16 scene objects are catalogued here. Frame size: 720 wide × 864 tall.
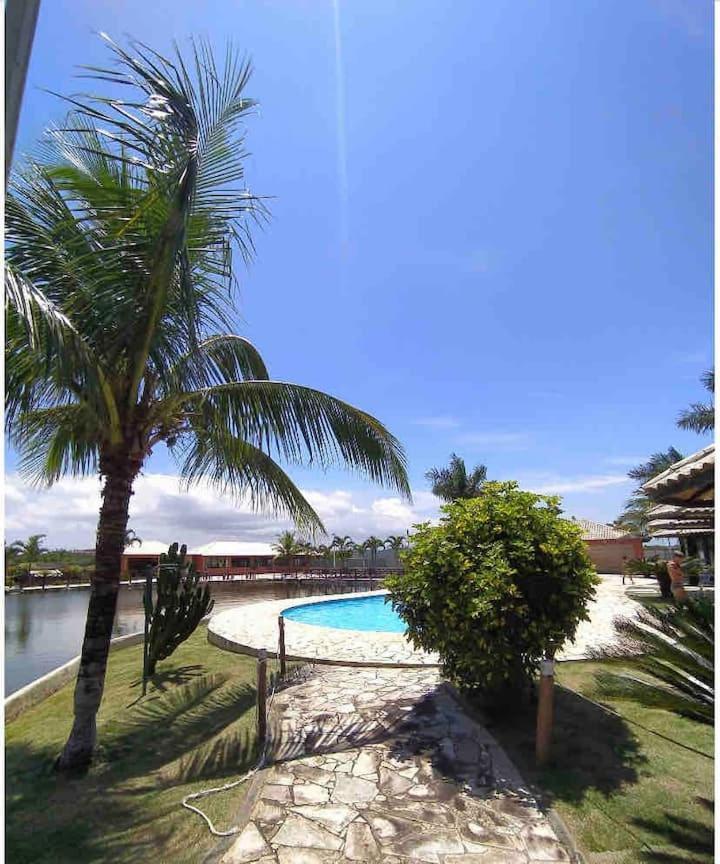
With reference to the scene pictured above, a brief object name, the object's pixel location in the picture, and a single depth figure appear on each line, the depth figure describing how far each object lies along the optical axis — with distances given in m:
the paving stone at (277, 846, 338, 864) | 3.41
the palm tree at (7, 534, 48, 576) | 39.22
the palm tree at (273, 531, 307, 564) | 43.06
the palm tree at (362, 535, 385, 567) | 57.56
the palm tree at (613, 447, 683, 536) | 32.78
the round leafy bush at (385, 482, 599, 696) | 5.29
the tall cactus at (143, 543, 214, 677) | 8.14
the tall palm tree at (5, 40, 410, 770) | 3.64
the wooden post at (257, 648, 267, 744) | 5.36
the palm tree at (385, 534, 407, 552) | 55.16
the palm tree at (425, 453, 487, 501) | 34.22
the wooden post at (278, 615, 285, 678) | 7.99
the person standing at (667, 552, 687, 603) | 11.84
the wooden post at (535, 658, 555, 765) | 4.82
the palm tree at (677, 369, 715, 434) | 24.95
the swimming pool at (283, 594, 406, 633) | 16.44
